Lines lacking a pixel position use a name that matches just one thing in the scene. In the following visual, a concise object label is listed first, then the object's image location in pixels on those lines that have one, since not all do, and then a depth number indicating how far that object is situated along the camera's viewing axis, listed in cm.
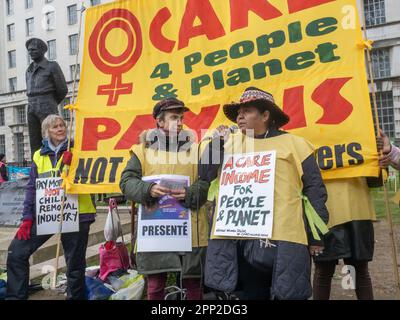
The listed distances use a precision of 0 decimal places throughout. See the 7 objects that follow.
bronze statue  622
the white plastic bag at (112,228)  448
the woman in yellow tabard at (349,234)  297
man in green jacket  300
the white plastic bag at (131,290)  400
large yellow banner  327
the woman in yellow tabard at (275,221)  238
